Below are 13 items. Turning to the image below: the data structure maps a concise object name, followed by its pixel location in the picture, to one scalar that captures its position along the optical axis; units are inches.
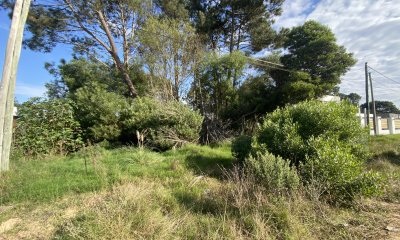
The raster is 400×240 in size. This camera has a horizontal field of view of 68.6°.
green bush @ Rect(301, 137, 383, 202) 191.0
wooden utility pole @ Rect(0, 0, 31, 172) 261.6
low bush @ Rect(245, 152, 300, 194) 178.5
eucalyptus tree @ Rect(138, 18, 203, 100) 522.6
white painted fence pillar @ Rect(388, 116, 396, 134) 1108.6
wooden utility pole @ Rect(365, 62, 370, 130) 856.3
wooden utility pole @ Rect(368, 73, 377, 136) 878.7
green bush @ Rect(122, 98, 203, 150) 389.1
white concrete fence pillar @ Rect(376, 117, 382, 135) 1014.4
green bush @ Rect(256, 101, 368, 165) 236.2
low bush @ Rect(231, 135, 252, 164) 275.3
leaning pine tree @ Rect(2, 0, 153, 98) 572.1
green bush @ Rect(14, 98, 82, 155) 355.3
